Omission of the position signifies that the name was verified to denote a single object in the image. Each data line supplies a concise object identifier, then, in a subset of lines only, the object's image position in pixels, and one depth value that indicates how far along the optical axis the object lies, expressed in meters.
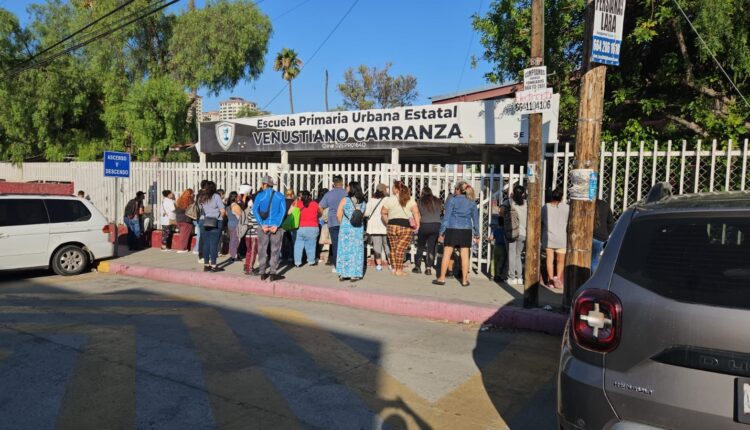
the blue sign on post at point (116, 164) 12.51
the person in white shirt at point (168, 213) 13.36
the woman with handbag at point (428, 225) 9.55
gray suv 2.28
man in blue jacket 8.90
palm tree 43.88
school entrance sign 10.14
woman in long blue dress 9.14
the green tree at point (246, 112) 44.78
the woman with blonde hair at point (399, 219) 9.44
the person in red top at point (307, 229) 10.31
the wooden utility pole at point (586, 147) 6.05
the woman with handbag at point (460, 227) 8.52
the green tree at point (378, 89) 44.00
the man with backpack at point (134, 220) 13.54
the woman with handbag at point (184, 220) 12.48
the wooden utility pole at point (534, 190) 6.88
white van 9.94
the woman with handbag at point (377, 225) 9.81
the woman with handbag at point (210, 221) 10.01
